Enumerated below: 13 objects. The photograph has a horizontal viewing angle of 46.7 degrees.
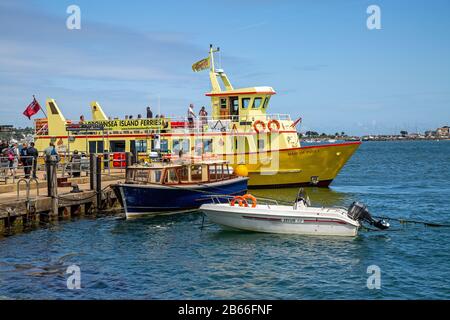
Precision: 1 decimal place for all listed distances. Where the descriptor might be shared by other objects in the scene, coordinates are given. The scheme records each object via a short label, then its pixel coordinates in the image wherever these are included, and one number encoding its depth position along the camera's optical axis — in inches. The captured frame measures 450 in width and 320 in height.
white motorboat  749.9
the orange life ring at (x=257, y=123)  1323.8
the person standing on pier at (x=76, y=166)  1235.9
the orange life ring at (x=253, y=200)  782.2
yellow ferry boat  1311.5
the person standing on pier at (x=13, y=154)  1053.1
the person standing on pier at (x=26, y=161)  1077.8
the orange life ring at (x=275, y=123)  1318.9
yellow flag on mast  1485.2
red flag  1510.8
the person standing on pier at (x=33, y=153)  1075.3
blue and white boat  914.7
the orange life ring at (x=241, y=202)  795.4
